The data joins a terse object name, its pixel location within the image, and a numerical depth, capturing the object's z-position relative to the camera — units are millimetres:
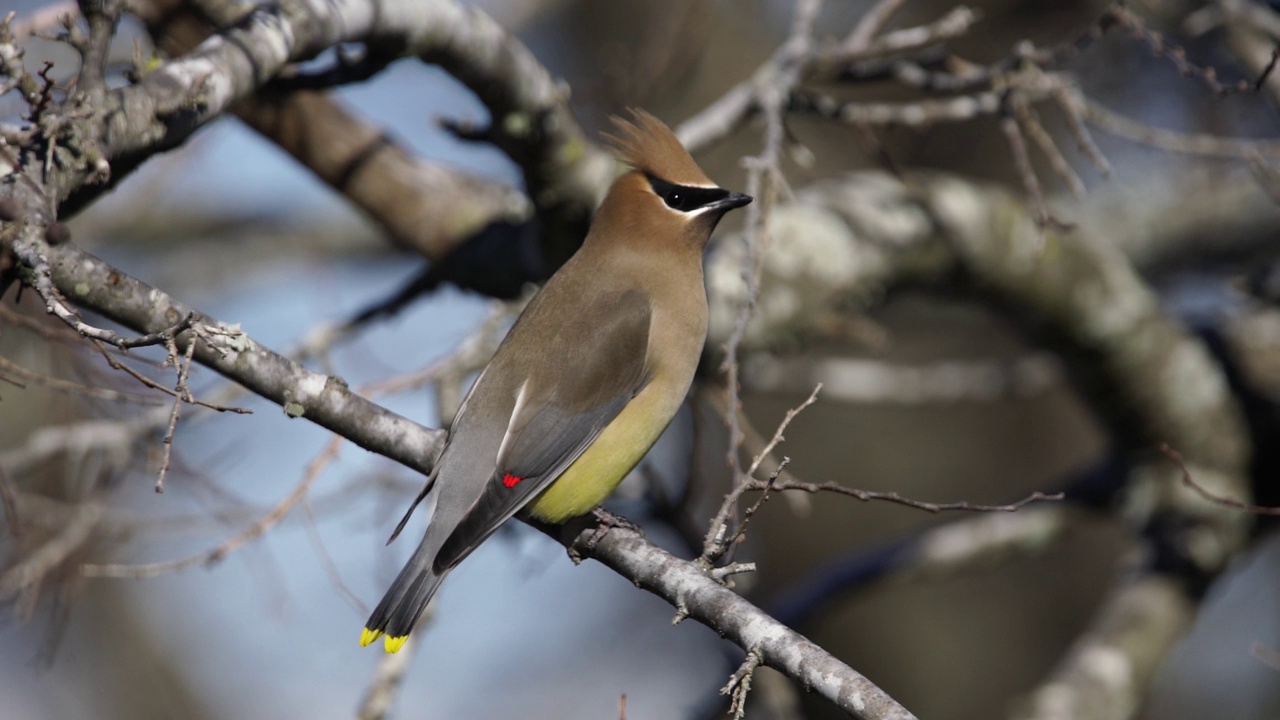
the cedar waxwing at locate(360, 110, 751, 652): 6566
